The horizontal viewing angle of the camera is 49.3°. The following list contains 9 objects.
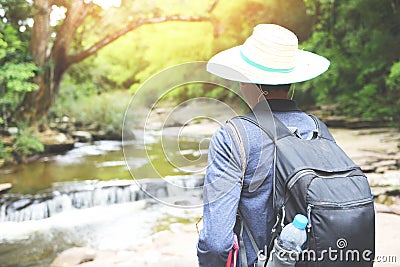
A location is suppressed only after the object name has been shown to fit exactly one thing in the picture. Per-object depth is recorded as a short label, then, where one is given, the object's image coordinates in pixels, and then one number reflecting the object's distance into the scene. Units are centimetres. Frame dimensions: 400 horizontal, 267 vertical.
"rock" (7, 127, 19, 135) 884
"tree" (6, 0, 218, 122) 920
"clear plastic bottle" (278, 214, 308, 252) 94
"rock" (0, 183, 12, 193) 636
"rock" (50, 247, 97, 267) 396
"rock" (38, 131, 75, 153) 948
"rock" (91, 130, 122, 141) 1173
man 101
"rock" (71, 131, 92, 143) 1103
